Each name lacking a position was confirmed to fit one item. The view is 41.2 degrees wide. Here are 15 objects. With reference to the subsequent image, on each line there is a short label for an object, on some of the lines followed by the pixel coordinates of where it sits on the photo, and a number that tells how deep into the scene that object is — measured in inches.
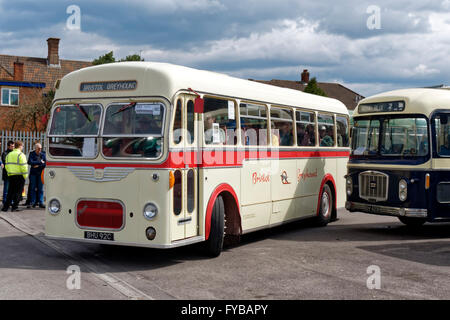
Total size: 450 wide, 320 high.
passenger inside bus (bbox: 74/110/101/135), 352.8
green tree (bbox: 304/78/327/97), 2262.6
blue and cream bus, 470.9
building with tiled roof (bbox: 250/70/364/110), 2997.0
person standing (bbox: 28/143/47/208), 673.6
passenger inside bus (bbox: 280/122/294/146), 470.3
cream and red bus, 335.9
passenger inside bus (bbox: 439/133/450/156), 473.4
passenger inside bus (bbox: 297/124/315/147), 503.8
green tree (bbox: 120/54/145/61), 1916.6
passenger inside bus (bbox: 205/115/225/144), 370.3
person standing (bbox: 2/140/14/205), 684.1
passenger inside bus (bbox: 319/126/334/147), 549.6
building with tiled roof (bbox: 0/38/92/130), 1946.4
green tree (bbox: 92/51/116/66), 1936.5
